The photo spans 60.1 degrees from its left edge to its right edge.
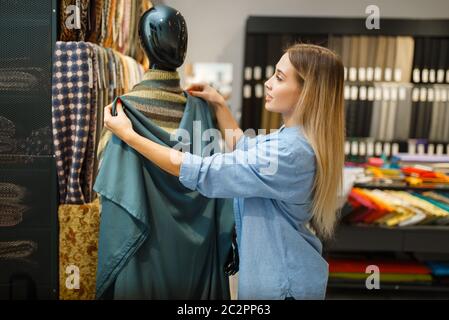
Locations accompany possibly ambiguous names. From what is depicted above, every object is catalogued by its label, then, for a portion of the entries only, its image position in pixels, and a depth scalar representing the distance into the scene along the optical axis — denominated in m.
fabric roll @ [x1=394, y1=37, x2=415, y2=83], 3.41
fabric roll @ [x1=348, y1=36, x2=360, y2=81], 3.46
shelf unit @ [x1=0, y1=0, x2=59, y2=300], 1.18
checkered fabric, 1.20
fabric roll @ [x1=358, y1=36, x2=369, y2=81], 3.45
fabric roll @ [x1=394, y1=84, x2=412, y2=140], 3.51
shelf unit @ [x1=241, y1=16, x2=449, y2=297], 2.29
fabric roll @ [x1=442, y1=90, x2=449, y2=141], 3.41
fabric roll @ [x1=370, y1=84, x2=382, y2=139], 3.51
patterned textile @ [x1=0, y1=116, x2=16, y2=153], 1.22
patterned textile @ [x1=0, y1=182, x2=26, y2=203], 1.26
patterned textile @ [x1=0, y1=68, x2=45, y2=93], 1.20
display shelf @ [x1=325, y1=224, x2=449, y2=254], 2.23
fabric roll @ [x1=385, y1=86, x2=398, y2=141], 3.51
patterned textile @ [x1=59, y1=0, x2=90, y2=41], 1.21
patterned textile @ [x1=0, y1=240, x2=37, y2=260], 1.29
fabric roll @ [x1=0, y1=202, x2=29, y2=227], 1.26
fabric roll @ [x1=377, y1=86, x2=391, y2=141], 3.50
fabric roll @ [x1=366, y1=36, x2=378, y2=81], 3.46
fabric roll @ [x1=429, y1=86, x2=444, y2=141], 3.43
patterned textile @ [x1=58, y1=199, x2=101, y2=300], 1.28
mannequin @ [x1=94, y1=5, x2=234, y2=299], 1.09
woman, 1.03
